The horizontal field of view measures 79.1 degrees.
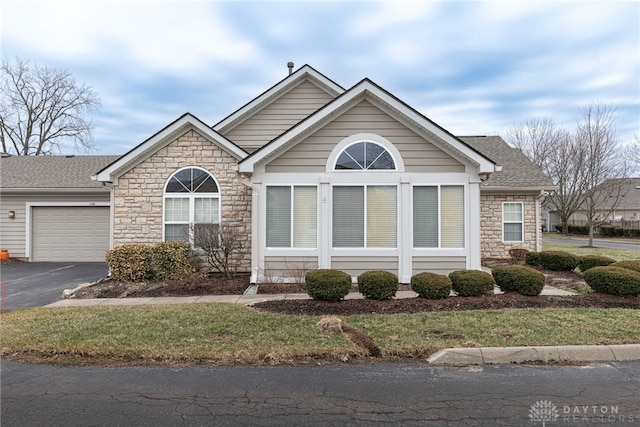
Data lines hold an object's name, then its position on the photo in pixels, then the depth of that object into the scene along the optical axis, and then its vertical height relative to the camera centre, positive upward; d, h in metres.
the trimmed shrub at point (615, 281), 8.13 -1.27
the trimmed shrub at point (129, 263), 10.70 -1.16
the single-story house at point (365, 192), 10.02 +0.77
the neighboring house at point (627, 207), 48.28 +1.84
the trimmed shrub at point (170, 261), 10.80 -1.12
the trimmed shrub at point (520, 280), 8.20 -1.26
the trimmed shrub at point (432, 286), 7.89 -1.32
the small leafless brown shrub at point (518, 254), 14.64 -1.23
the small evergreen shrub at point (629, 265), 9.15 -1.03
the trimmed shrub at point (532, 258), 13.22 -1.26
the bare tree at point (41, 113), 33.12 +9.54
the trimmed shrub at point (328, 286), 7.70 -1.29
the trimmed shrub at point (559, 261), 12.30 -1.26
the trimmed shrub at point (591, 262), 10.78 -1.14
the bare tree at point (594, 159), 25.80 +4.34
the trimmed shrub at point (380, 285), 7.87 -1.30
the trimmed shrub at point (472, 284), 8.04 -1.30
